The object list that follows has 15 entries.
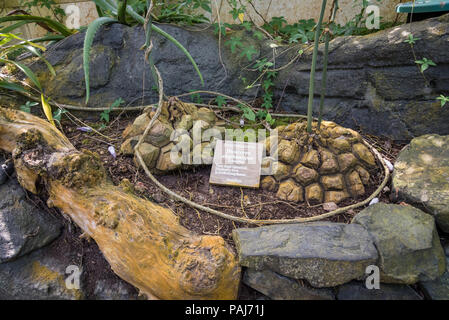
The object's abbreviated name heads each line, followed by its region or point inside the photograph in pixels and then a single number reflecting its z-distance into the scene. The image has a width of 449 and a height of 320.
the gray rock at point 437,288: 1.45
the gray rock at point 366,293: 1.47
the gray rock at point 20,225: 1.62
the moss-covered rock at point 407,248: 1.44
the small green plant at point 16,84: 2.21
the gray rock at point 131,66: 2.61
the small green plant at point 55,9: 2.97
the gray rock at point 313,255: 1.40
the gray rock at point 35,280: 1.57
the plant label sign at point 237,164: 1.94
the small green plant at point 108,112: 2.46
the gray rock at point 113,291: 1.53
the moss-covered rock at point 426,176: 1.63
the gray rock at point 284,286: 1.46
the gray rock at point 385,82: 2.20
